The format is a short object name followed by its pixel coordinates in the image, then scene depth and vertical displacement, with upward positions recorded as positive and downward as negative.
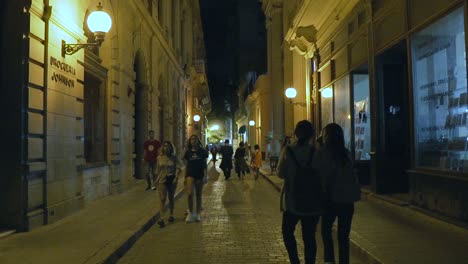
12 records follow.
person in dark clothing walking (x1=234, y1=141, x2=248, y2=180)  22.17 -0.44
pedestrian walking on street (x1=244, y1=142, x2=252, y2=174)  34.09 -0.01
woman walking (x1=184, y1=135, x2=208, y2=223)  9.55 -0.24
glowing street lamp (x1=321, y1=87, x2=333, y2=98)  17.00 +2.07
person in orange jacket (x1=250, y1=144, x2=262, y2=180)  21.68 -0.35
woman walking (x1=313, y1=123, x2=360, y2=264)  5.02 -0.30
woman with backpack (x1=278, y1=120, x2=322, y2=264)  4.89 -0.39
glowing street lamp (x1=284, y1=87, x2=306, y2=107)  22.91 +2.68
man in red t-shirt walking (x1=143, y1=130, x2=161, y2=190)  14.90 -0.01
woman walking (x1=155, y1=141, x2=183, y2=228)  9.62 -0.34
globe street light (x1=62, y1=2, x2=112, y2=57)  9.98 +2.60
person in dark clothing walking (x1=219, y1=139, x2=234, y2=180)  21.53 -0.30
